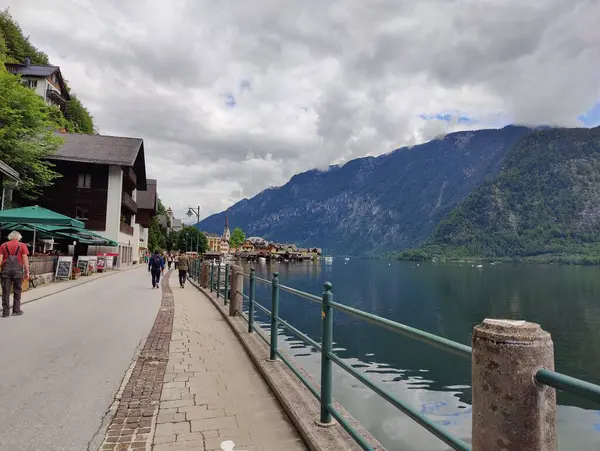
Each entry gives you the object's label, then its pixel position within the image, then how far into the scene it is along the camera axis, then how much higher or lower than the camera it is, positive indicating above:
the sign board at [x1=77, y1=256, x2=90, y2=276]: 26.34 -1.17
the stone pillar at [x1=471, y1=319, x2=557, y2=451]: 1.73 -0.52
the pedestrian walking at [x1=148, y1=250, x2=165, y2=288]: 19.89 -0.87
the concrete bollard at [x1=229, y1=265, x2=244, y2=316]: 10.51 -0.96
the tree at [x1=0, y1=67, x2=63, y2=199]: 26.69 +7.23
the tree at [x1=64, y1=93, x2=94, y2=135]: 62.44 +18.55
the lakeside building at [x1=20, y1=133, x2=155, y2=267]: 38.53 +5.54
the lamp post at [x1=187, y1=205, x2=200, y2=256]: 42.82 +3.54
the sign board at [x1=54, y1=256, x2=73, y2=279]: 20.69 -1.05
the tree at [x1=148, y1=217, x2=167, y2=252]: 81.48 +1.97
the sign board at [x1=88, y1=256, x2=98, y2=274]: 27.91 -1.18
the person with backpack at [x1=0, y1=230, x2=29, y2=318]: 9.87 -0.53
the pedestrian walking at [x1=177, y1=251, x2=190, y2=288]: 21.94 -1.03
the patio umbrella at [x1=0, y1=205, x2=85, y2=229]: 16.83 +1.06
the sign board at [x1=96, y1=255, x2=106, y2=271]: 31.52 -1.22
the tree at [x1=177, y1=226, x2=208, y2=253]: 101.74 +2.46
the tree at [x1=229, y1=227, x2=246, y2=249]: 160.12 +4.15
